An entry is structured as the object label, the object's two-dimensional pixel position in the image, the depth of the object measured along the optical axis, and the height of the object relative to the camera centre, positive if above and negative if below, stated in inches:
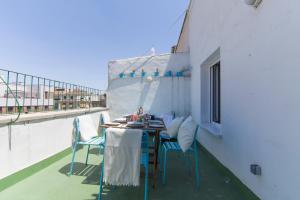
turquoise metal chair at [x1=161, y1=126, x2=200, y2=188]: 68.4 -26.3
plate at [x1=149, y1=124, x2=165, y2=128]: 76.5 -14.7
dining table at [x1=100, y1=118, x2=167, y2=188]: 69.3 -14.7
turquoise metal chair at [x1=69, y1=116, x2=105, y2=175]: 77.8 -24.7
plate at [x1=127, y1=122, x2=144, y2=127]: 78.8 -14.3
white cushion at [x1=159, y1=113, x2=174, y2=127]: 116.9 -15.9
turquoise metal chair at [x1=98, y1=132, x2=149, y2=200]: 56.5 -19.8
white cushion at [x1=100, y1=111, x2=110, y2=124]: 114.4 -14.5
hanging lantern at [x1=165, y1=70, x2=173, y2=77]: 164.5 +34.8
